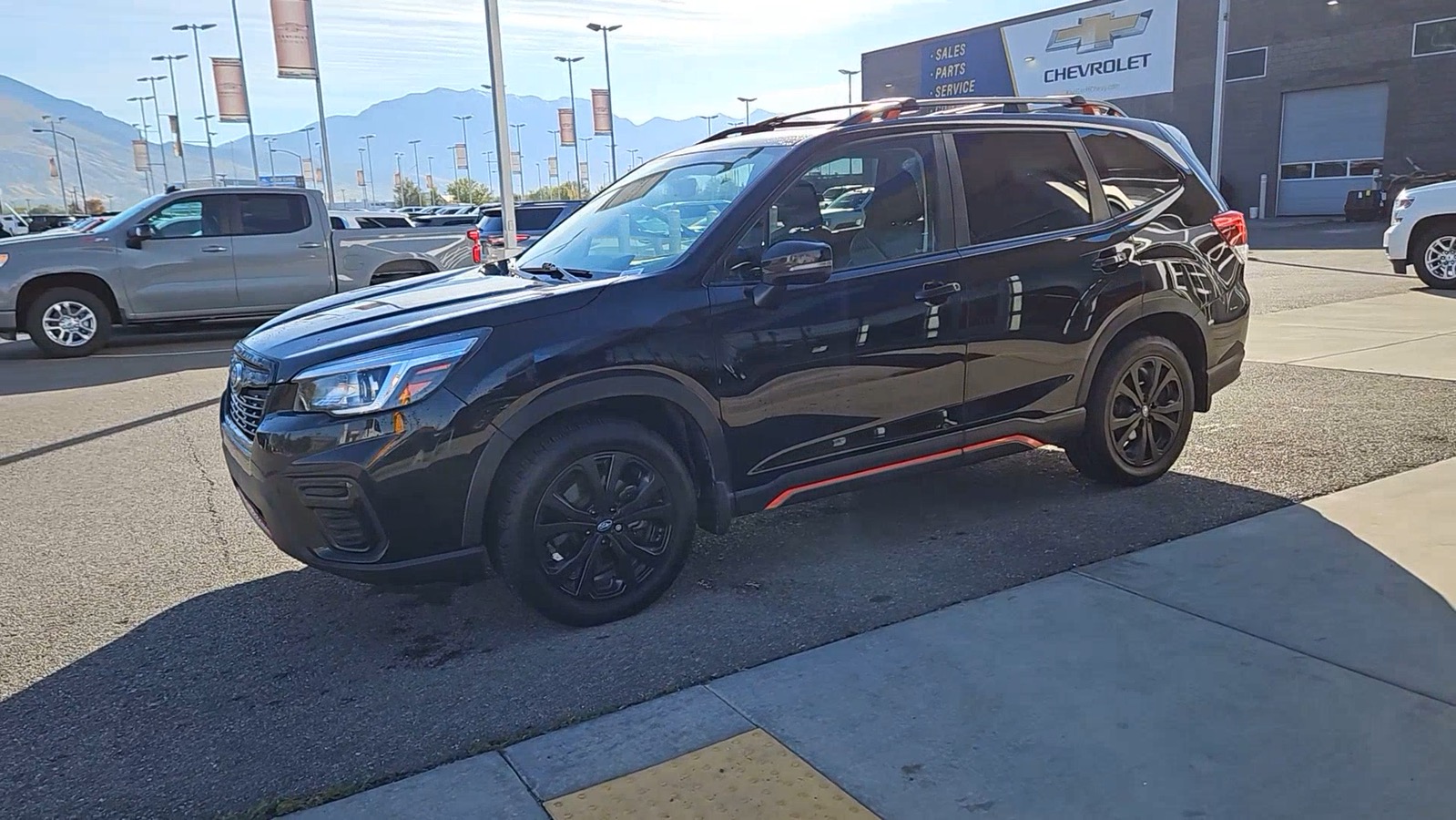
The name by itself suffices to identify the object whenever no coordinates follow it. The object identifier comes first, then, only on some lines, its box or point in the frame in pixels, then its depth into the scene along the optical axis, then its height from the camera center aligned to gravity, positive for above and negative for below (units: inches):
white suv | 496.1 -25.6
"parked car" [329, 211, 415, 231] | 568.7 -0.1
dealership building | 1227.9 +143.9
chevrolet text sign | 1524.4 +216.0
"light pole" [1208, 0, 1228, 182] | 1050.8 +109.7
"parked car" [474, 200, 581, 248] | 749.3 -3.2
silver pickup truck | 458.3 -17.7
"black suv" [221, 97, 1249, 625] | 144.9 -22.9
